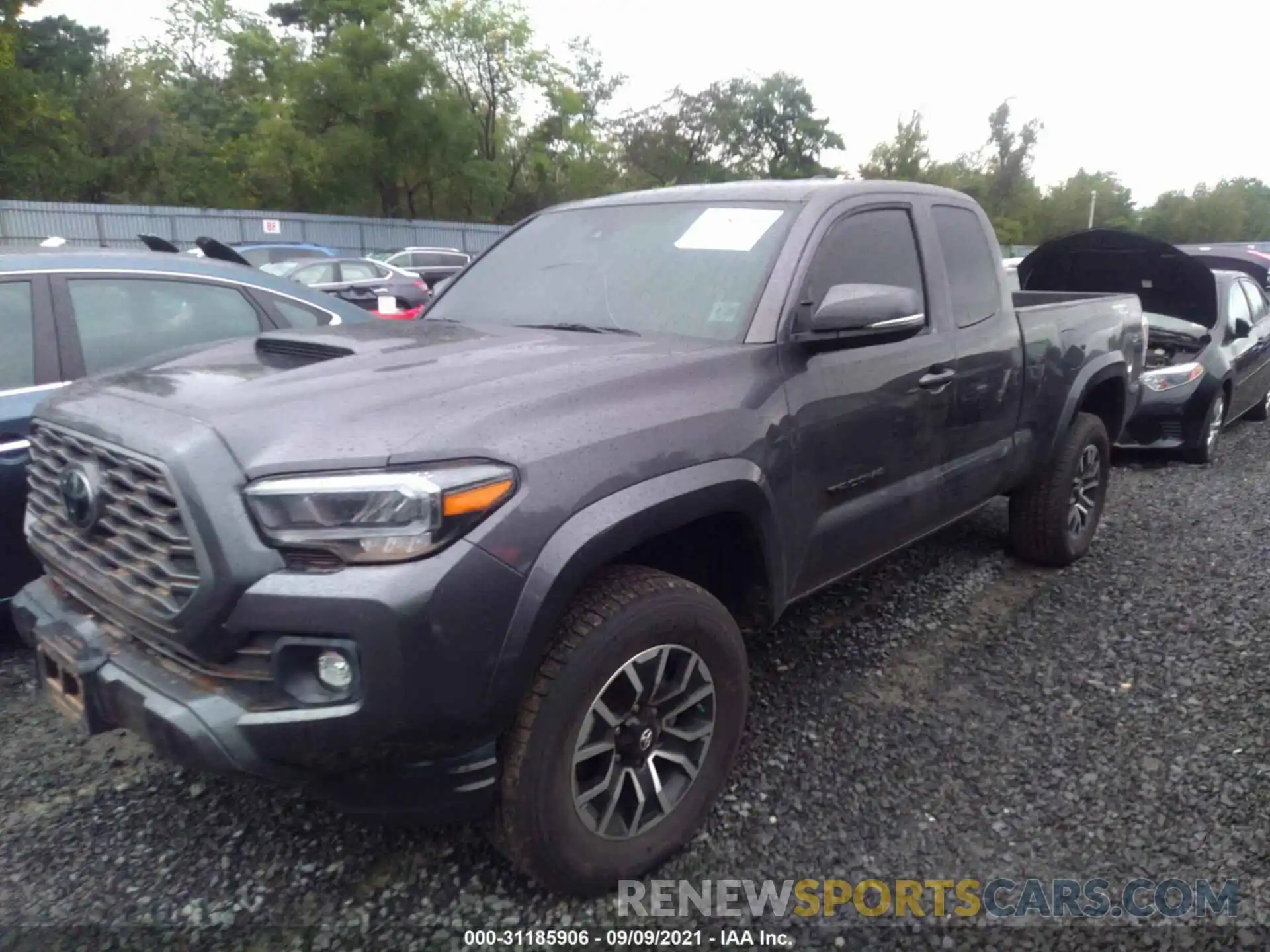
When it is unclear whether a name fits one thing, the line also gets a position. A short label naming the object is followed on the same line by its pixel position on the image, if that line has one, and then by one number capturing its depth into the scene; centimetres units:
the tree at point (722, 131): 5306
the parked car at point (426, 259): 2236
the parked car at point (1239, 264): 946
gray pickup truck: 200
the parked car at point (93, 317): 350
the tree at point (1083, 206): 6109
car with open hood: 722
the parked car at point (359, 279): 1462
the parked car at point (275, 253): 1791
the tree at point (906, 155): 5875
